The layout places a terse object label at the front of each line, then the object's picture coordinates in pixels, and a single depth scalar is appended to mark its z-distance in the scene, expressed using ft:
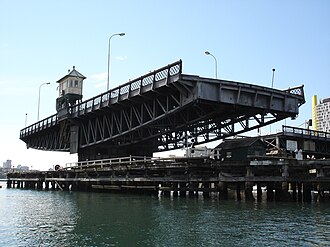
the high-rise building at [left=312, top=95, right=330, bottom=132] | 638.00
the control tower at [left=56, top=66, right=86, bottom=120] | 209.05
